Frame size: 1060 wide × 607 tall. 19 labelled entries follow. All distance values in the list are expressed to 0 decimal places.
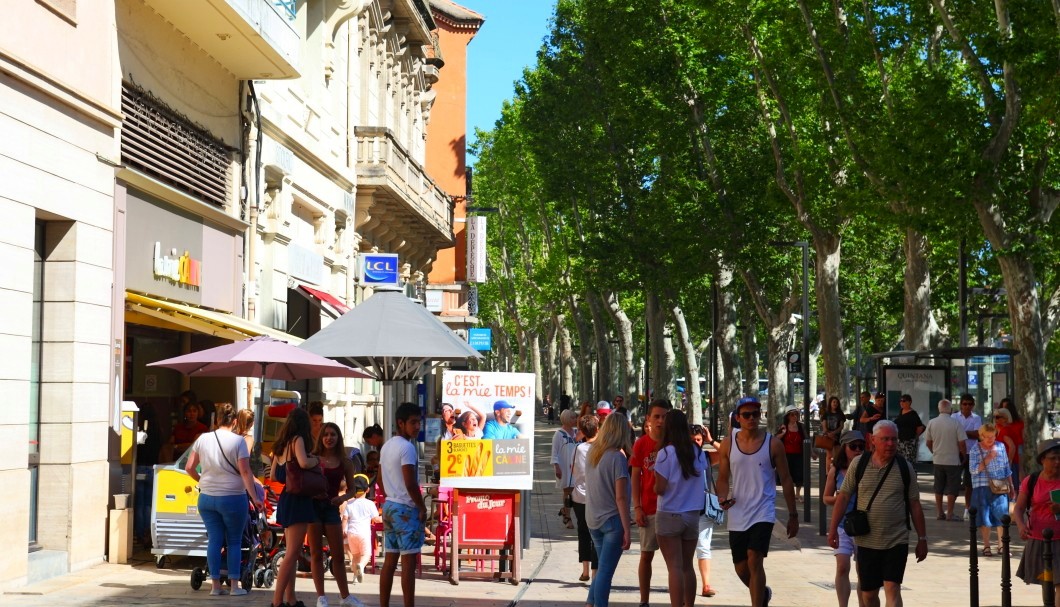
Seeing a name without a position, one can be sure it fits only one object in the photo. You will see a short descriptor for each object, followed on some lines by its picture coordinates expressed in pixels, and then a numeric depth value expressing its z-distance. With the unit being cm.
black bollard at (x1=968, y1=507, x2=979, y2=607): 1109
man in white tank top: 1048
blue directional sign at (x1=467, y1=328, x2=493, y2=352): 5131
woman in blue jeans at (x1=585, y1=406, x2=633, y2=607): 1098
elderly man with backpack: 982
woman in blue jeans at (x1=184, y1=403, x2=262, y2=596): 1184
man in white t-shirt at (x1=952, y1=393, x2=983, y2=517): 2008
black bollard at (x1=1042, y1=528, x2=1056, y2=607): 1030
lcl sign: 2985
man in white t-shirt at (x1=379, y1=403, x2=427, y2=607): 1077
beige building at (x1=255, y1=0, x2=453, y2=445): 2258
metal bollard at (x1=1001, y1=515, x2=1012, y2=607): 1116
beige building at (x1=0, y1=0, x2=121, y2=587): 1231
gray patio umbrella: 1335
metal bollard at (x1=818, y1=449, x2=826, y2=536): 1833
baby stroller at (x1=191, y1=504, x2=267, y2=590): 1249
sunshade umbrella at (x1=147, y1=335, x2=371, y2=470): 1427
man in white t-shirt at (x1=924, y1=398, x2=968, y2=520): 1994
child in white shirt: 1364
